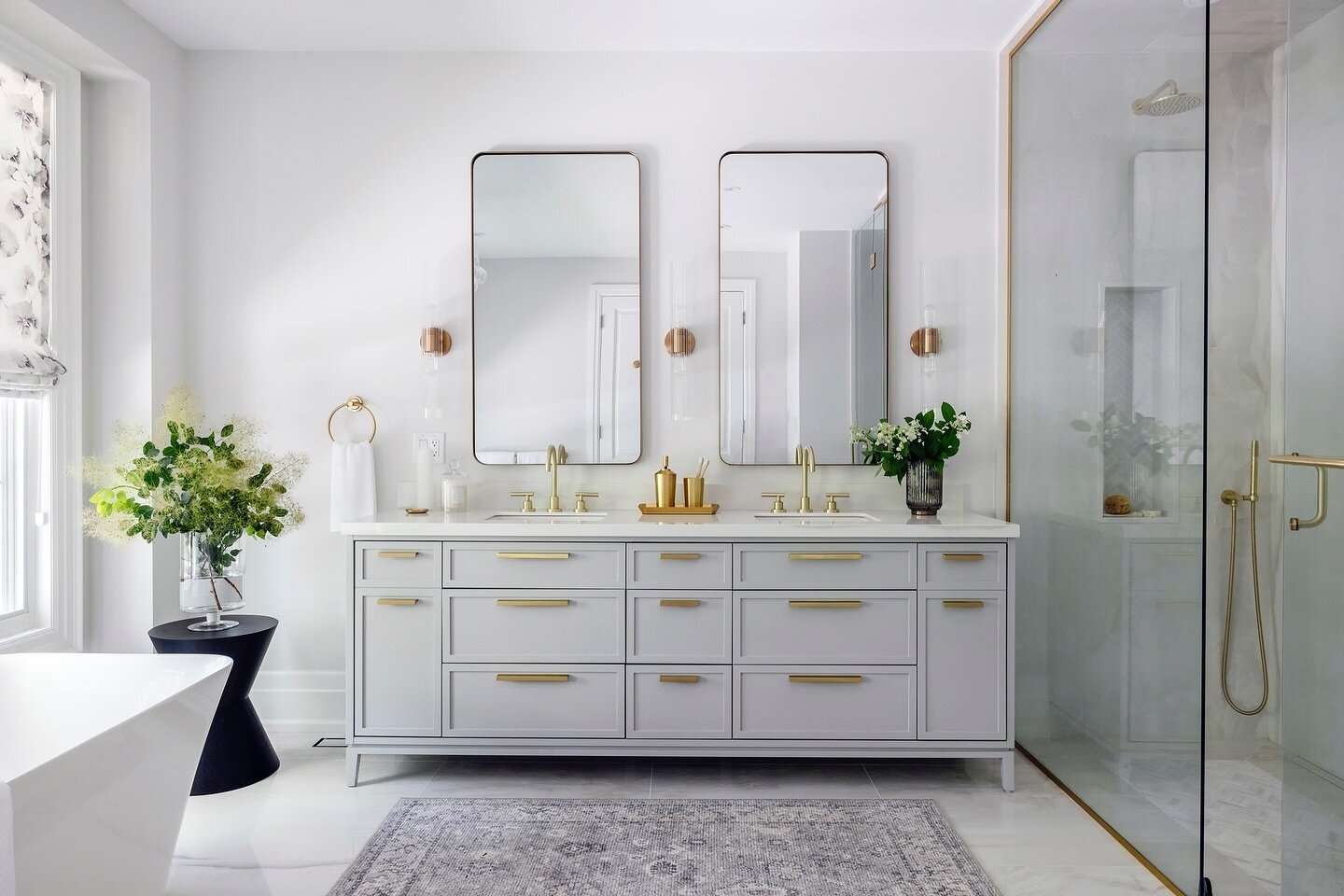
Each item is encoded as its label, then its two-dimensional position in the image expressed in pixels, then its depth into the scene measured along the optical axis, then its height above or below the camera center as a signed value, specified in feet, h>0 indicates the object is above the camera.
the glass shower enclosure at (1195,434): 5.96 +0.02
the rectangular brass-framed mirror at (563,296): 11.07 +1.77
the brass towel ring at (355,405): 11.19 +0.38
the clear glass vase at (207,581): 9.15 -1.55
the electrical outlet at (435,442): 11.18 -0.10
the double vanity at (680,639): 9.28 -2.18
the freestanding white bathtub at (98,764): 5.13 -2.35
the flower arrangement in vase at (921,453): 10.18 -0.19
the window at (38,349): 9.29 +0.93
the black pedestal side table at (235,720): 9.08 -3.12
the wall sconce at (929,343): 10.96 +1.18
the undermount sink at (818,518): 10.31 -0.99
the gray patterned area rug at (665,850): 7.39 -3.80
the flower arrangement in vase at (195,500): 8.80 -0.68
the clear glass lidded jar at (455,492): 10.65 -0.70
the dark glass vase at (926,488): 10.18 -0.61
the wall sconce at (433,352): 11.09 +1.05
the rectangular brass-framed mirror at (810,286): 11.01 +1.90
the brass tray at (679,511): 10.52 -0.92
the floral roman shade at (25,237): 9.20 +2.14
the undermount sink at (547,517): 10.63 -1.01
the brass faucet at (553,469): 10.90 -0.42
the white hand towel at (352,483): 10.93 -0.60
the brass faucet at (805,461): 10.75 -0.32
